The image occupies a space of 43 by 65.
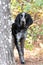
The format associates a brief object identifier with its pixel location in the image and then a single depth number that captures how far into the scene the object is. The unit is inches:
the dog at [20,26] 168.8
